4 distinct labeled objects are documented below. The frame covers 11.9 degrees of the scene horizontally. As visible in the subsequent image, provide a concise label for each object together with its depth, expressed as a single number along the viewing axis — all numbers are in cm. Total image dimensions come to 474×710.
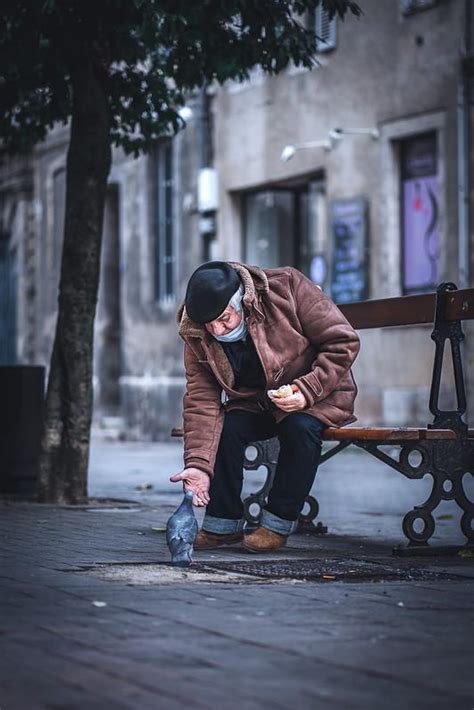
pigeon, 874
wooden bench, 974
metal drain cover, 849
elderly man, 944
